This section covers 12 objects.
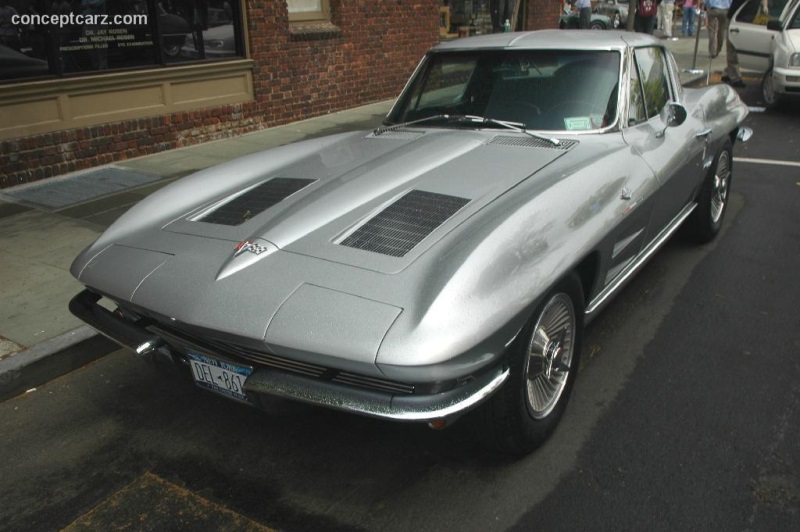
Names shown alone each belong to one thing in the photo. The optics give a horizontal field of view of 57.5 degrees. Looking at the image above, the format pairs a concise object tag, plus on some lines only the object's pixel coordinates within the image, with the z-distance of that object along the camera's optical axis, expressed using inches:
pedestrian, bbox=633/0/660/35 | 590.9
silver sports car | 94.9
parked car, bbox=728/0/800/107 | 408.2
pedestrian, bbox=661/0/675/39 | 893.2
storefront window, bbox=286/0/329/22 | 408.5
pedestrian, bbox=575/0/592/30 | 735.7
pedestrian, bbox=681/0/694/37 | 929.1
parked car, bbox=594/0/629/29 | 1026.1
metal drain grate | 264.5
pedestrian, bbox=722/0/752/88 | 511.8
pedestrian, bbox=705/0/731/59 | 586.6
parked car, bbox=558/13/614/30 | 905.6
